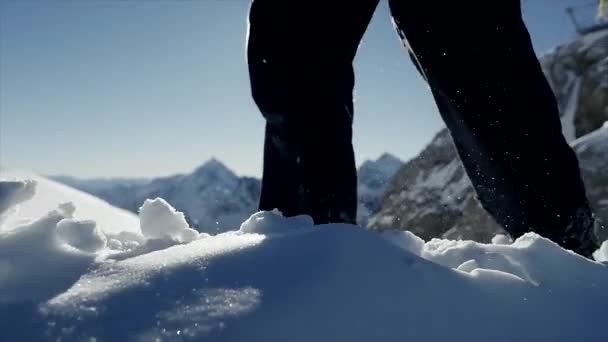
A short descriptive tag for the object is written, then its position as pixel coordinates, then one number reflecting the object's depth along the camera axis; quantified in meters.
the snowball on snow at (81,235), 0.84
